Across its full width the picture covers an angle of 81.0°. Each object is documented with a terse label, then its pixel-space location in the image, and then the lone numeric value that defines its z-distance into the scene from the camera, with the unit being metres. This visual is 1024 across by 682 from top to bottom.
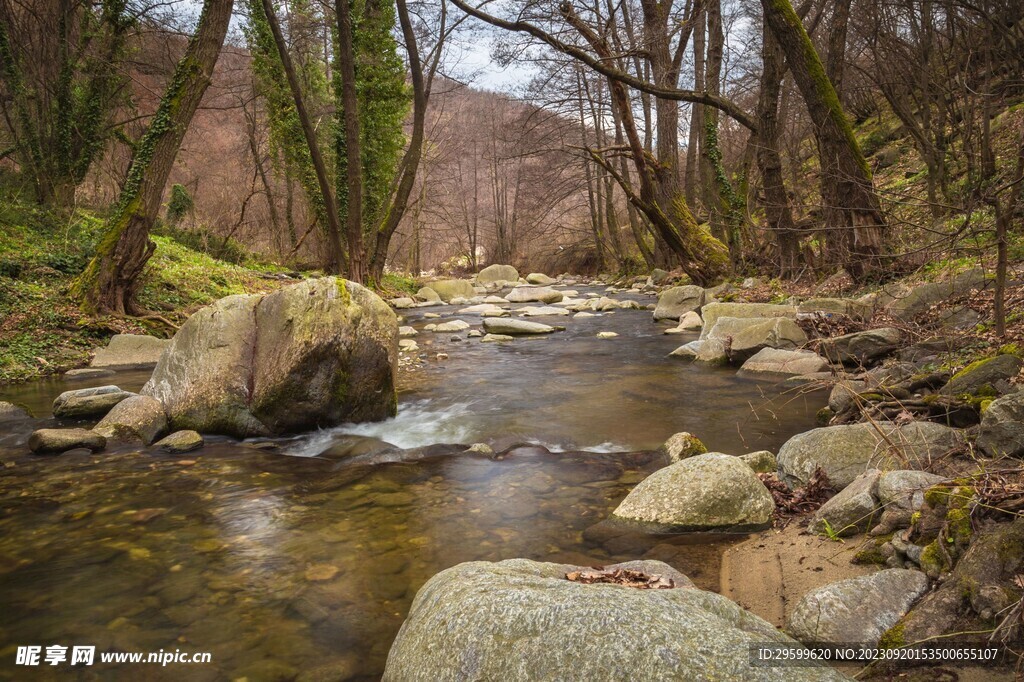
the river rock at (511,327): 12.59
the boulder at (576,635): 1.72
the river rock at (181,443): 5.41
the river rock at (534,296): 19.34
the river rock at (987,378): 3.72
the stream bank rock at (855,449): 3.36
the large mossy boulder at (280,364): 5.77
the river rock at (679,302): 13.20
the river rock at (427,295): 21.40
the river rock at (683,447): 4.68
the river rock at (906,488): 2.66
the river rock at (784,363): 7.01
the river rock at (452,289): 22.39
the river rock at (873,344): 6.24
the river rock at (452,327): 13.44
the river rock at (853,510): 2.87
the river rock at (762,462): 4.11
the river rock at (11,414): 6.11
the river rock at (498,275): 31.89
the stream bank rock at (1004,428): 2.98
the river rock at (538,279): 30.94
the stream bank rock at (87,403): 6.16
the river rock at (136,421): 5.55
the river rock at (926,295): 6.15
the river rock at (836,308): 7.23
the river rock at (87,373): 8.25
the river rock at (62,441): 5.23
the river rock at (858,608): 2.18
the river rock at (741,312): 9.13
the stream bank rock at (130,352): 8.96
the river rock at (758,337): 8.02
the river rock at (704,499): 3.50
